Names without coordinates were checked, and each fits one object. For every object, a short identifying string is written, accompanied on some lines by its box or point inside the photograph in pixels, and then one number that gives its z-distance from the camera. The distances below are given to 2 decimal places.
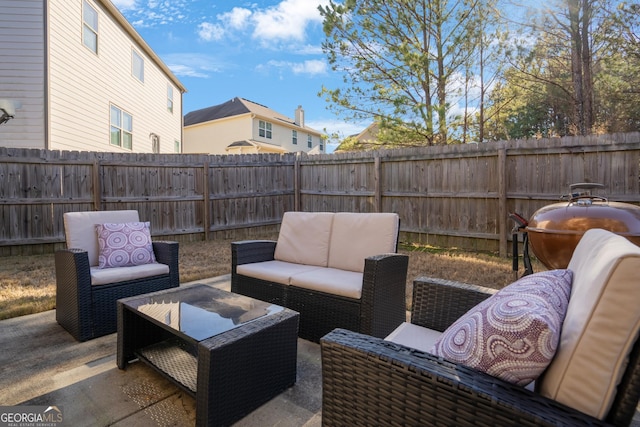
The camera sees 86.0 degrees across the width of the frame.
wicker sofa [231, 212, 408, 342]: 2.53
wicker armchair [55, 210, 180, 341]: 2.78
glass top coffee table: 1.70
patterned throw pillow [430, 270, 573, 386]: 1.00
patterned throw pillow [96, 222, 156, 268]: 3.29
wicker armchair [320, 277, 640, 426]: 0.91
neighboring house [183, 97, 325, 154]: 18.28
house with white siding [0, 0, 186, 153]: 7.13
